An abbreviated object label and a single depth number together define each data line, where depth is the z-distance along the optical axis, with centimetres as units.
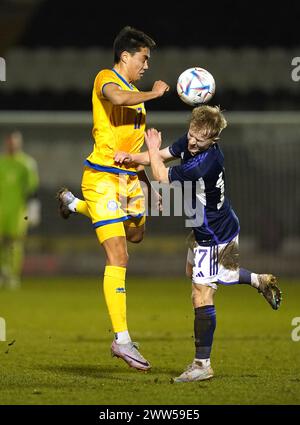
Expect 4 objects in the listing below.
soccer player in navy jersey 1316
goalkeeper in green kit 3122
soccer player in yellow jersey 1429
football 1407
